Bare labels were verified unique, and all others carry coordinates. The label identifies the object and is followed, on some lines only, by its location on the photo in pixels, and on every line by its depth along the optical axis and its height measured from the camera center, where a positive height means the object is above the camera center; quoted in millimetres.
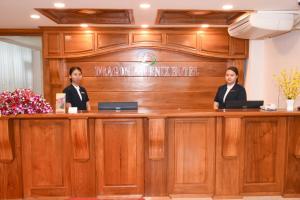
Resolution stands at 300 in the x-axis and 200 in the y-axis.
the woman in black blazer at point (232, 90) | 3438 -100
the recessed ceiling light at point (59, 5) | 3270 +985
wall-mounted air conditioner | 3604 +845
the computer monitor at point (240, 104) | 3041 -251
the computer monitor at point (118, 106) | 3002 -271
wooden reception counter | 2750 -768
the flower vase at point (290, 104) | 2916 -236
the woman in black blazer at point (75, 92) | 3540 -135
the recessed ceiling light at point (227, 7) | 3396 +1001
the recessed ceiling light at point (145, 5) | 3348 +998
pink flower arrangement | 2664 -216
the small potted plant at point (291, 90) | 2887 -81
